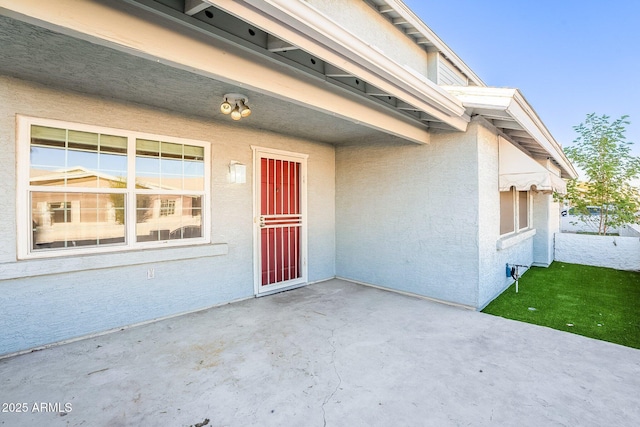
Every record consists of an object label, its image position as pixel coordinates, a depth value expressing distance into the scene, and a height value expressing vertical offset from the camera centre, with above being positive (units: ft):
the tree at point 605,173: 38.63 +4.84
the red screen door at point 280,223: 24.47 -0.84
